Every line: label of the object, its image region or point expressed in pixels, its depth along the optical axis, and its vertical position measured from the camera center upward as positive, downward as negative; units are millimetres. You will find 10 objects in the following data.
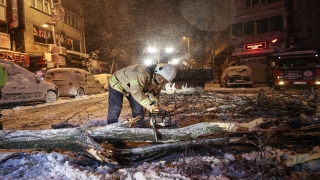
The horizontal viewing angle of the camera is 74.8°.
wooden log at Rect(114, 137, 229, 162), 2895 -907
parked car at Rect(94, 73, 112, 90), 14093 +431
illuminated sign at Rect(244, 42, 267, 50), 22278 +3813
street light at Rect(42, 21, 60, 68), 18672 +2956
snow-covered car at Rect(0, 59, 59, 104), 7141 +19
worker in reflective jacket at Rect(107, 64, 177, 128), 3330 -16
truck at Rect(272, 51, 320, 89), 11257 +580
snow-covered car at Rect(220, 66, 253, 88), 13992 +297
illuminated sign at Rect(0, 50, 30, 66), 14749 +2396
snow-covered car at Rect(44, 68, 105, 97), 10234 +335
